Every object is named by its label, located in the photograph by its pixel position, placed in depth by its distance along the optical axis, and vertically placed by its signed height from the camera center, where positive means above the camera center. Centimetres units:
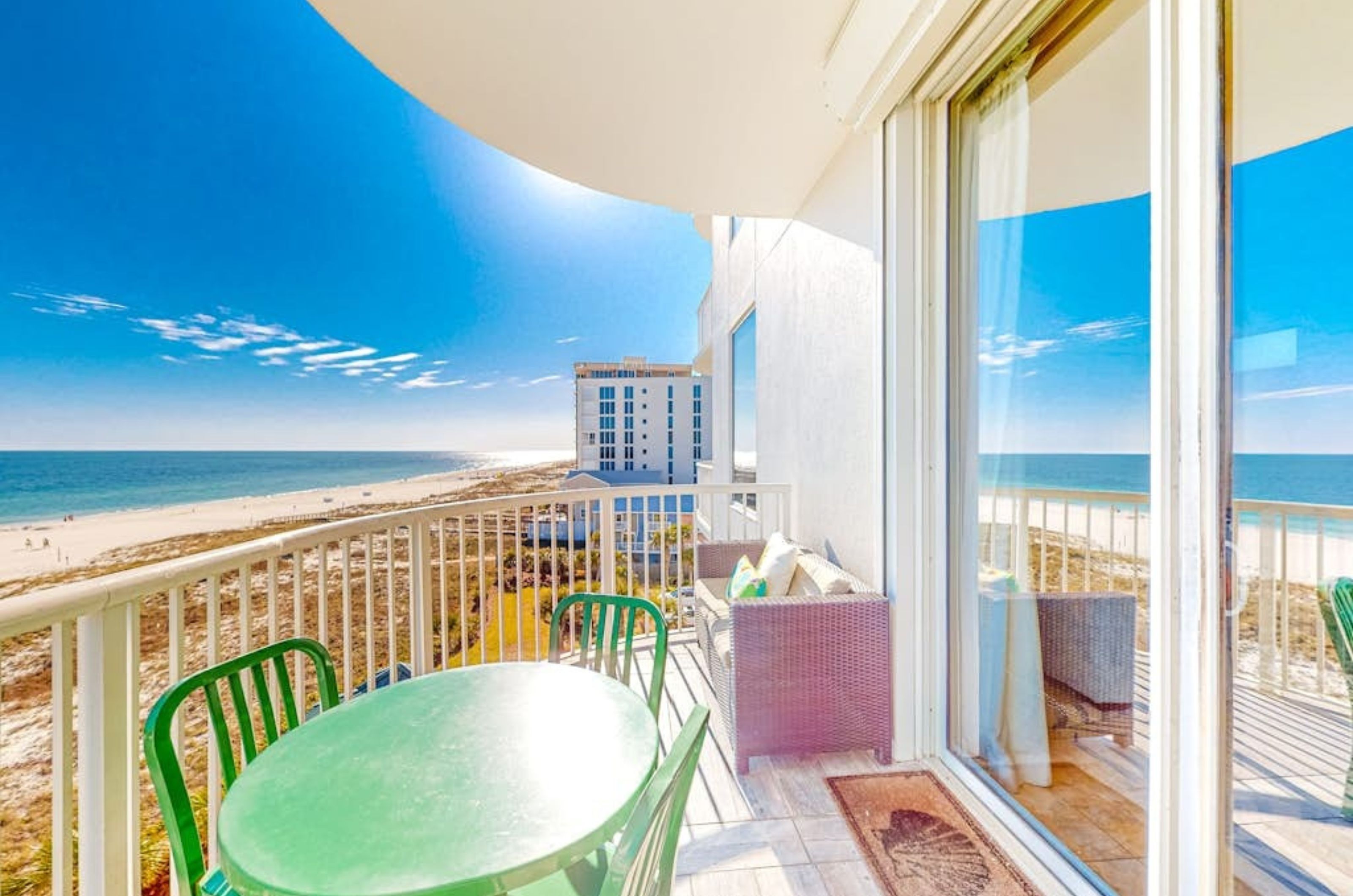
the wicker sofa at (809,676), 215 -89
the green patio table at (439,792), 79 -59
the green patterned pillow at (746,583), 273 -68
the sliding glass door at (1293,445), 93 +1
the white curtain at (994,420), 173 +9
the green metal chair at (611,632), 153 -56
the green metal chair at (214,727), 100 -62
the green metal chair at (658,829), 65 -47
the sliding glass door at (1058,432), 135 +5
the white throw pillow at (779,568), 280 -62
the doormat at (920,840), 158 -123
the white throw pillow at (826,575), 234 -58
